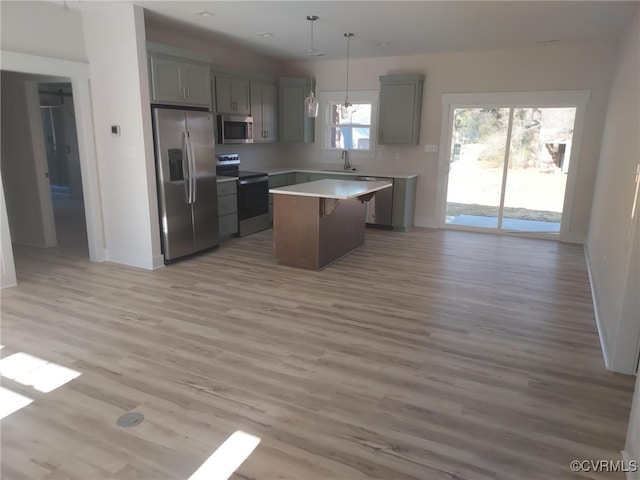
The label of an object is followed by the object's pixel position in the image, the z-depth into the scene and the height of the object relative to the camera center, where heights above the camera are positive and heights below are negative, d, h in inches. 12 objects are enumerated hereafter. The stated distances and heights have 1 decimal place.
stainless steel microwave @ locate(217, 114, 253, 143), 240.5 +9.6
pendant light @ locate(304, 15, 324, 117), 176.1 +17.1
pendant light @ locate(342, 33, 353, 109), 190.0 +55.3
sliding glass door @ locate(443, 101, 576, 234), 248.5 -10.7
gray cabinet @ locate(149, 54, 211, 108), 178.5 +27.3
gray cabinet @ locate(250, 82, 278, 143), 267.4 +21.6
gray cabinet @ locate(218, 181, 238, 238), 229.5 -34.5
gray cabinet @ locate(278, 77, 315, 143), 290.2 +23.5
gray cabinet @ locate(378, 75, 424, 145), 267.7 +24.1
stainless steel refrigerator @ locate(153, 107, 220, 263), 183.8 -14.8
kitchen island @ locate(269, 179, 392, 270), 184.9 -33.5
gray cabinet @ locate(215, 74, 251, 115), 236.1 +28.5
